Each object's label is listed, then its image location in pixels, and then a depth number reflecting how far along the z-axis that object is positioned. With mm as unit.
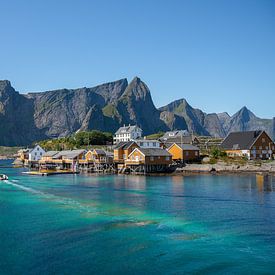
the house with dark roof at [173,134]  119600
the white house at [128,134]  137000
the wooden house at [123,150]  75375
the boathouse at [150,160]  68562
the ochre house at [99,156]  78625
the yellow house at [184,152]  72188
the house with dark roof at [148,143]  83188
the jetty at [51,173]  72688
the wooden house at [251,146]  73938
